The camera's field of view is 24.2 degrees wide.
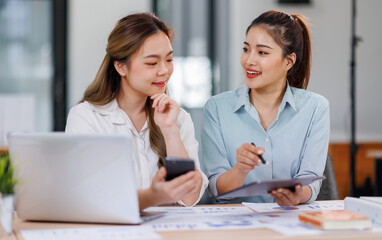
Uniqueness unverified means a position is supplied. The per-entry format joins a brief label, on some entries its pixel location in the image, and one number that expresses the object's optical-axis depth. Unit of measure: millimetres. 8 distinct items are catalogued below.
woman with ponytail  2148
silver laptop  1616
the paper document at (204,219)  1655
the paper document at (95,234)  1557
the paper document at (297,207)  1863
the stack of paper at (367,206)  1711
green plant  1577
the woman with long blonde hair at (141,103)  1981
